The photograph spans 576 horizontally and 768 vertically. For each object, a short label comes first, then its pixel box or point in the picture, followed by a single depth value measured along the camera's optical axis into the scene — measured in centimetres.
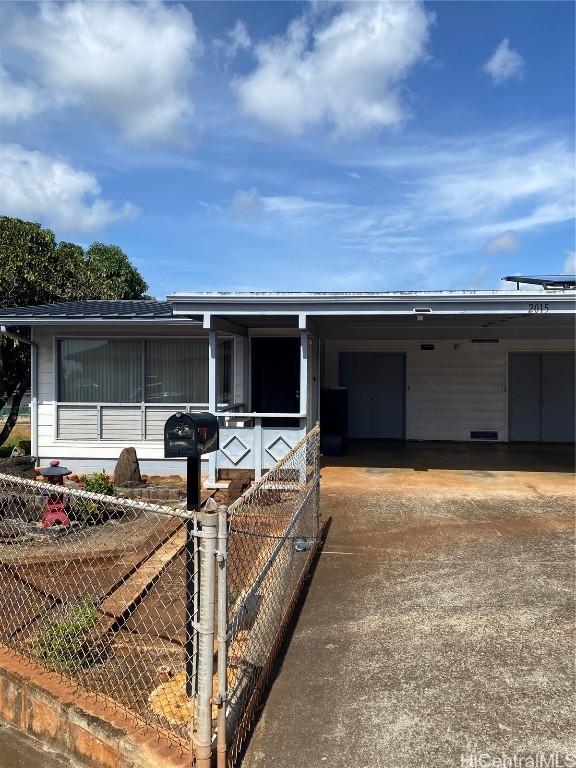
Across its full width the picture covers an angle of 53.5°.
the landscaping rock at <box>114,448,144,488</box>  867
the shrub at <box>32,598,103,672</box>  331
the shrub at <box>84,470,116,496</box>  764
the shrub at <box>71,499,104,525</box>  690
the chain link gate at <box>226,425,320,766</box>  279
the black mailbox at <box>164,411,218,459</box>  283
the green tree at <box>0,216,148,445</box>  1462
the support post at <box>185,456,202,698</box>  261
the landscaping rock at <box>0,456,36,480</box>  891
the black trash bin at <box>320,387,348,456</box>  1109
